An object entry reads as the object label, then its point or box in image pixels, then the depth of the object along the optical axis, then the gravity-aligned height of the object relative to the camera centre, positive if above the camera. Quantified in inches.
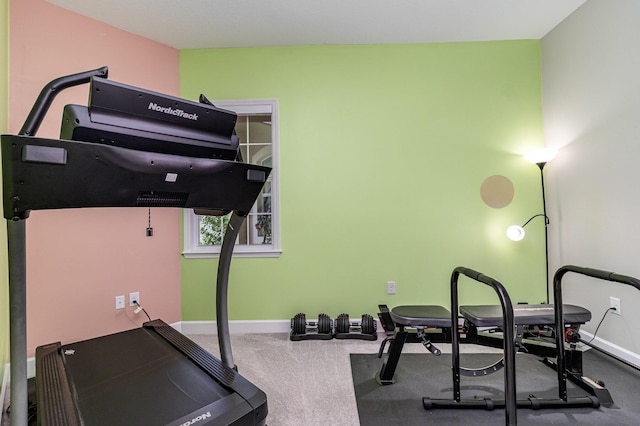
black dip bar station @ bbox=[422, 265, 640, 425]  68.4 -30.0
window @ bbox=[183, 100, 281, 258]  117.9 +2.1
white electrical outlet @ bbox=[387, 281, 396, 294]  117.0 -27.8
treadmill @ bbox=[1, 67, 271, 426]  38.8 +3.8
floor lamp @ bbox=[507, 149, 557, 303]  108.0 +1.3
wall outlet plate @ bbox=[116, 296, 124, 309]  101.6 -27.8
